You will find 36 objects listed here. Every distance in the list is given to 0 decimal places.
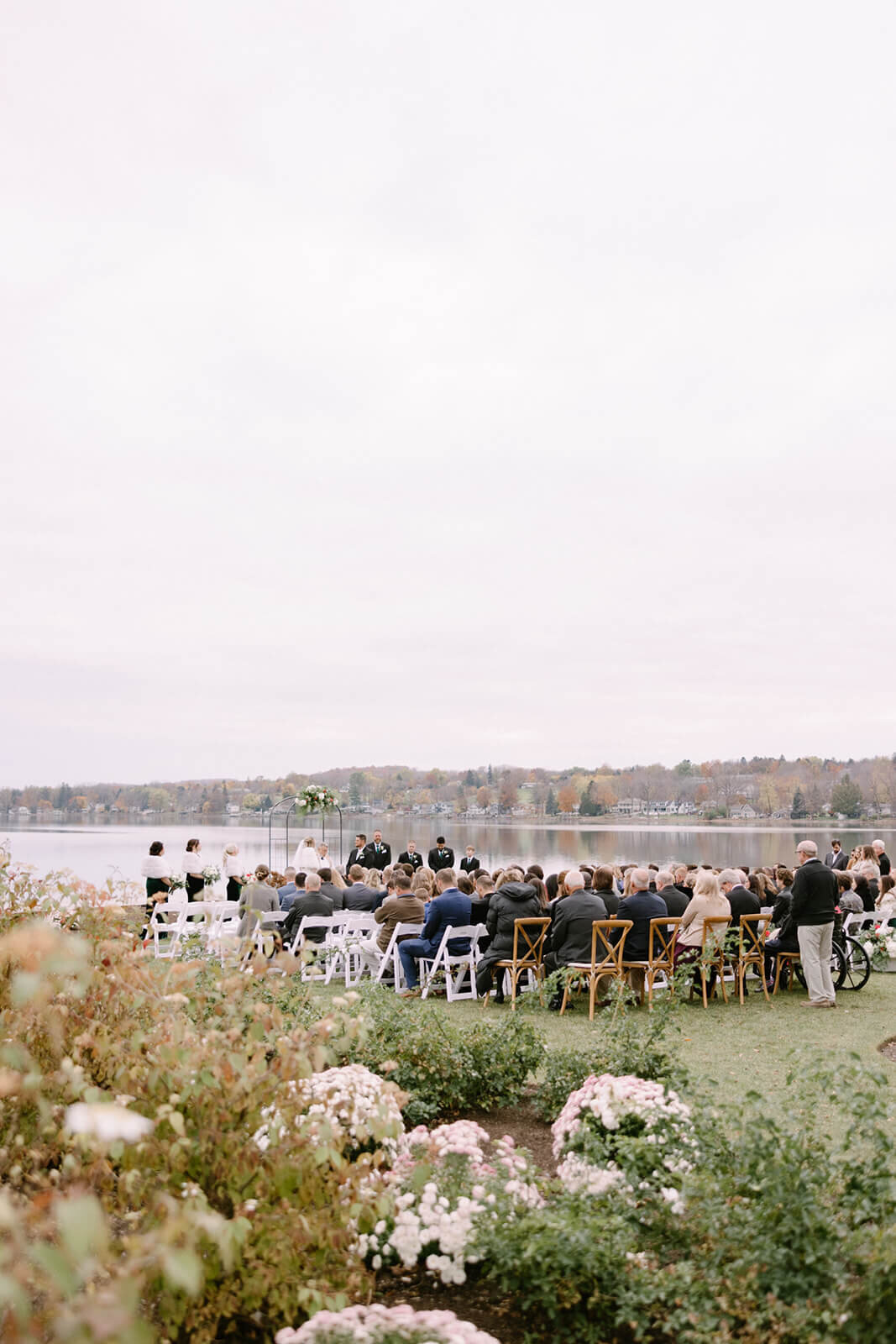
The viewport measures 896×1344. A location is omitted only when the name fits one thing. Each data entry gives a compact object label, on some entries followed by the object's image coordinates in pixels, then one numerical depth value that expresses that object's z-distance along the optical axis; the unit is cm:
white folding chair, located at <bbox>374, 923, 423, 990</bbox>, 1105
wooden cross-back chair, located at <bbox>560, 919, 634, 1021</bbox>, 945
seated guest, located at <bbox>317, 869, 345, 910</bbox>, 1317
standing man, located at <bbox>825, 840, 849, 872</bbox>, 1595
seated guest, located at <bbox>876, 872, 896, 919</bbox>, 1245
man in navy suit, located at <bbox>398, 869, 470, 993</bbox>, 1088
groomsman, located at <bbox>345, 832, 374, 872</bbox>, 1881
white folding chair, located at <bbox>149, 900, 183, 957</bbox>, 1193
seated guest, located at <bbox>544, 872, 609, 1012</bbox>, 982
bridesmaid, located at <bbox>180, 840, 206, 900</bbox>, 1612
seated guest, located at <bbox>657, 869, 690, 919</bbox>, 1088
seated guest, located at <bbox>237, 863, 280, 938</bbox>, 1211
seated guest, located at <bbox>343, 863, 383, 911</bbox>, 1320
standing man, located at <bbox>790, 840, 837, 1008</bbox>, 987
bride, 1636
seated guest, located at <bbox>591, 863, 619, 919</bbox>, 1060
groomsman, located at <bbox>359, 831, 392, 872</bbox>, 1906
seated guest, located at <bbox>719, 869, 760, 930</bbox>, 1085
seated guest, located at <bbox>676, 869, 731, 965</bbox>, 1010
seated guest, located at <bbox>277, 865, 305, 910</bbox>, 1308
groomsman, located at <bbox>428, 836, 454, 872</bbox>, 1939
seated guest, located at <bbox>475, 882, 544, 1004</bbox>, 1026
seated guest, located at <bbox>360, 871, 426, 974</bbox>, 1140
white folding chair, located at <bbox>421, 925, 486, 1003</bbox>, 1055
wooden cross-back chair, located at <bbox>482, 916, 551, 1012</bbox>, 1007
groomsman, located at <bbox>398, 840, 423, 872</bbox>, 1805
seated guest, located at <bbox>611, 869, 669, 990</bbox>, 1016
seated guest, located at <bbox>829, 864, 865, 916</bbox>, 1237
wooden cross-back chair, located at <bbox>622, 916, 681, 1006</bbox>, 991
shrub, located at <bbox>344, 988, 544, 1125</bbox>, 562
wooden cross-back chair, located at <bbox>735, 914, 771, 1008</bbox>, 1013
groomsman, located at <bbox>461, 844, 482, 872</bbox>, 1884
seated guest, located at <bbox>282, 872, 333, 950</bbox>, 1174
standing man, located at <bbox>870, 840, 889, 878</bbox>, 1538
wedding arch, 1867
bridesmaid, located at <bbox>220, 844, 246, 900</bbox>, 1536
